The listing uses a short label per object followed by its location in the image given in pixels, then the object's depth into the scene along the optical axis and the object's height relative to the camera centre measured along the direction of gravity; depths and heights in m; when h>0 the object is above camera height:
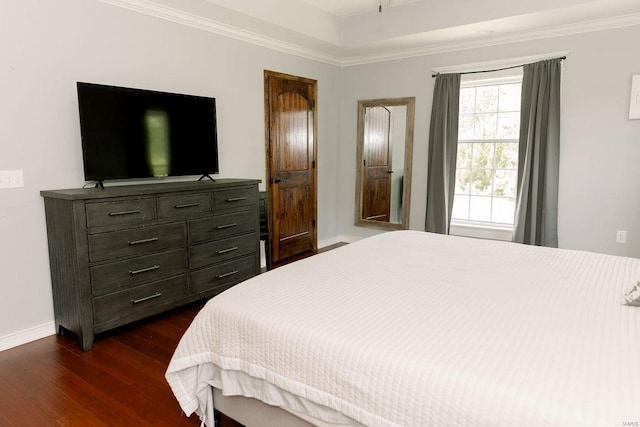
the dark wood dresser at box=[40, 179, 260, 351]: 2.64 -0.64
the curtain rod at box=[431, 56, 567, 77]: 3.96 +0.98
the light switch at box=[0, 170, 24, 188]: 2.65 -0.12
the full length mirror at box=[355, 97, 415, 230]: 5.05 -0.02
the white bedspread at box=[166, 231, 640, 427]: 1.07 -0.58
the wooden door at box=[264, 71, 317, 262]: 4.60 -0.02
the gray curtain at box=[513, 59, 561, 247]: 4.00 +0.05
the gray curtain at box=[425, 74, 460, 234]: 4.59 +0.13
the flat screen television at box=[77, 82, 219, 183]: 2.88 +0.21
